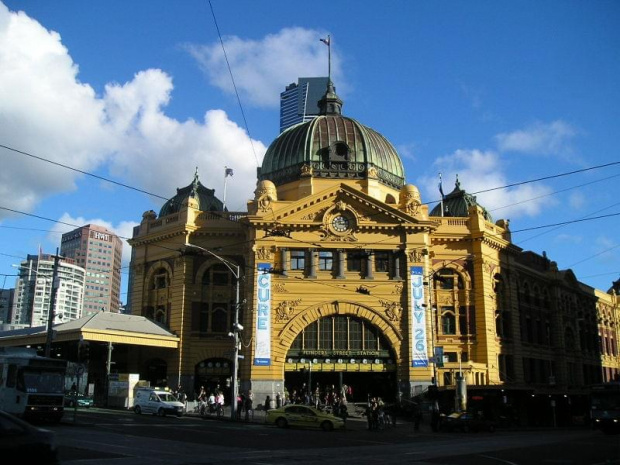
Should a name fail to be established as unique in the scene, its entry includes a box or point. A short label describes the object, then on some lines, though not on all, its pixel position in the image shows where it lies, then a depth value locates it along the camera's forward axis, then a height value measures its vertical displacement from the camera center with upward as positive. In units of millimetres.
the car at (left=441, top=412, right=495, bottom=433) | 38844 -2009
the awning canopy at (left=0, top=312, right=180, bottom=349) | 48656 +4053
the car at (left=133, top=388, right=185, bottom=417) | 41375 -1039
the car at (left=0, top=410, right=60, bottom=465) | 10500 -909
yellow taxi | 35469 -1668
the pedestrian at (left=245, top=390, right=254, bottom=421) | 40594 -1249
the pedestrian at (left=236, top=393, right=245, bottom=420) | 41812 -1066
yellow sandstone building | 49656 +7903
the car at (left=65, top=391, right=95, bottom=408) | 46500 -992
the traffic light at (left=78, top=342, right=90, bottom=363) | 32844 +1674
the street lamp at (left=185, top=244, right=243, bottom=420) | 40500 +993
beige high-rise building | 192675 +25227
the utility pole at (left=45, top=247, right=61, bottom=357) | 40731 +4865
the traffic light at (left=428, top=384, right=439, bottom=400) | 41547 -266
